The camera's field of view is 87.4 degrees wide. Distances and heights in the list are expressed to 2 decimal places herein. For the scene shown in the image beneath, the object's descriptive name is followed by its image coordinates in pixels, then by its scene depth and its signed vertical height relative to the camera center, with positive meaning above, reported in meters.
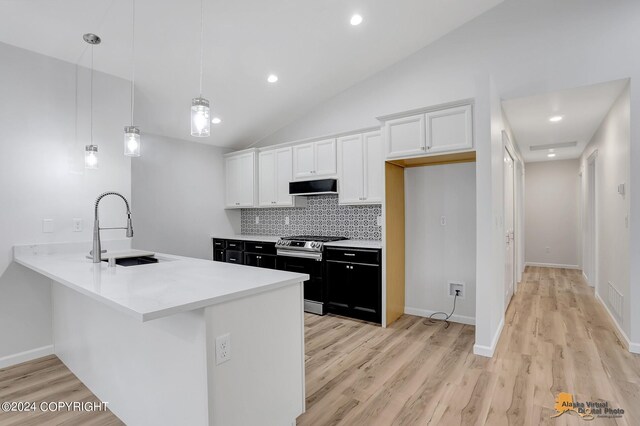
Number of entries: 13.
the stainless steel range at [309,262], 4.04 -0.60
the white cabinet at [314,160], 4.31 +0.73
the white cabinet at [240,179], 5.18 +0.56
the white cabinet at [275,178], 4.80 +0.53
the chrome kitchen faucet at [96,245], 2.38 -0.21
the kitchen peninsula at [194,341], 1.46 -0.65
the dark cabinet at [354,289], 3.66 -0.87
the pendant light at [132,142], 2.33 +0.52
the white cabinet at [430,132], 3.08 +0.79
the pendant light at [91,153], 2.78 +0.52
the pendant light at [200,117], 1.87 +0.55
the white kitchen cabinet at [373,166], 3.88 +0.55
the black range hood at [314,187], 4.23 +0.35
